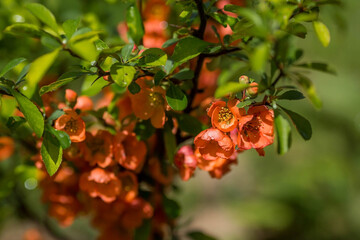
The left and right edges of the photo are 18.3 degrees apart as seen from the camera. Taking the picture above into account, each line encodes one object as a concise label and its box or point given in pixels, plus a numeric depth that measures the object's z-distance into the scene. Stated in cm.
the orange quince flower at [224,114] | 86
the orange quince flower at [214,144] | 87
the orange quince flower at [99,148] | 94
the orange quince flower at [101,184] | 95
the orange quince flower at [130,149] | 94
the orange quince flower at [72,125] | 90
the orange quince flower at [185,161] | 94
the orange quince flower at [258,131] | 86
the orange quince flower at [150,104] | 92
